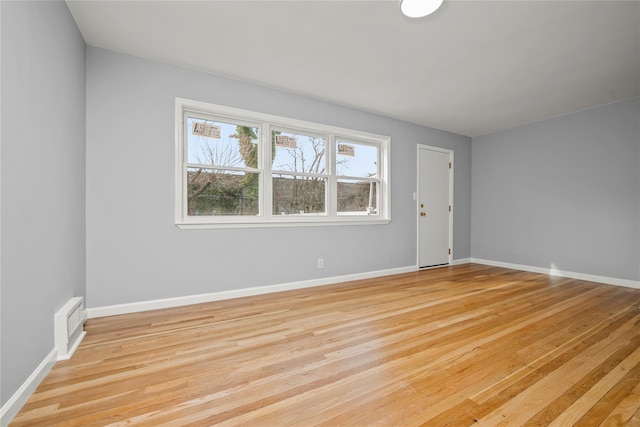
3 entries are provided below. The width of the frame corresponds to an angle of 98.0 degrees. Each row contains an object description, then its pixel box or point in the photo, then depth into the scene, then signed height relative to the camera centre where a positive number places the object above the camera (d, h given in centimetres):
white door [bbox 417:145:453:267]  491 +14
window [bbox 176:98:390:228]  306 +53
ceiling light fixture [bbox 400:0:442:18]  201 +153
